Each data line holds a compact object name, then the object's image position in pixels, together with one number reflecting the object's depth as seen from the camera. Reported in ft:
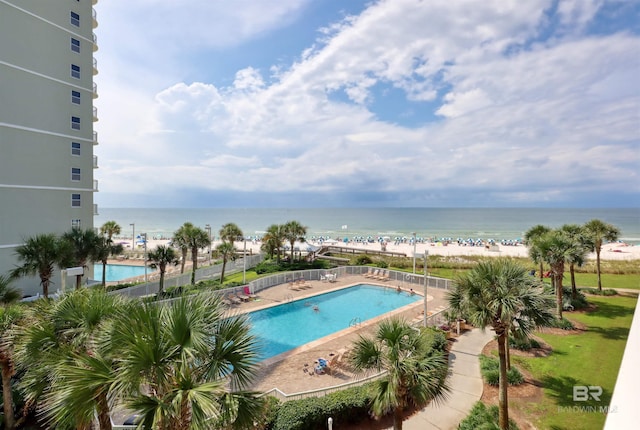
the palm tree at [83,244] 63.05
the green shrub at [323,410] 28.12
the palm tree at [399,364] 22.40
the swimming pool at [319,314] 58.23
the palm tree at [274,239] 116.78
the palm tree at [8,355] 23.07
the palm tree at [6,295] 31.99
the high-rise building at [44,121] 68.85
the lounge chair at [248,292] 77.71
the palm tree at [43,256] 49.03
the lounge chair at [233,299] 72.39
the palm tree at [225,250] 91.07
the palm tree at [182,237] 90.58
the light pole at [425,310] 52.51
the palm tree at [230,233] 111.04
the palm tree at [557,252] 53.31
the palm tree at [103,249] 65.31
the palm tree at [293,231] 116.26
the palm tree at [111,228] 115.89
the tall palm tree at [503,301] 27.73
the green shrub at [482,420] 27.26
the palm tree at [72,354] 13.80
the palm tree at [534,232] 73.10
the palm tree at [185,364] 13.25
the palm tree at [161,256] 75.10
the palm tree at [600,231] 71.41
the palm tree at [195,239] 90.74
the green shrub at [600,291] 74.57
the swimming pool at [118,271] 125.45
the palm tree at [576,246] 54.75
